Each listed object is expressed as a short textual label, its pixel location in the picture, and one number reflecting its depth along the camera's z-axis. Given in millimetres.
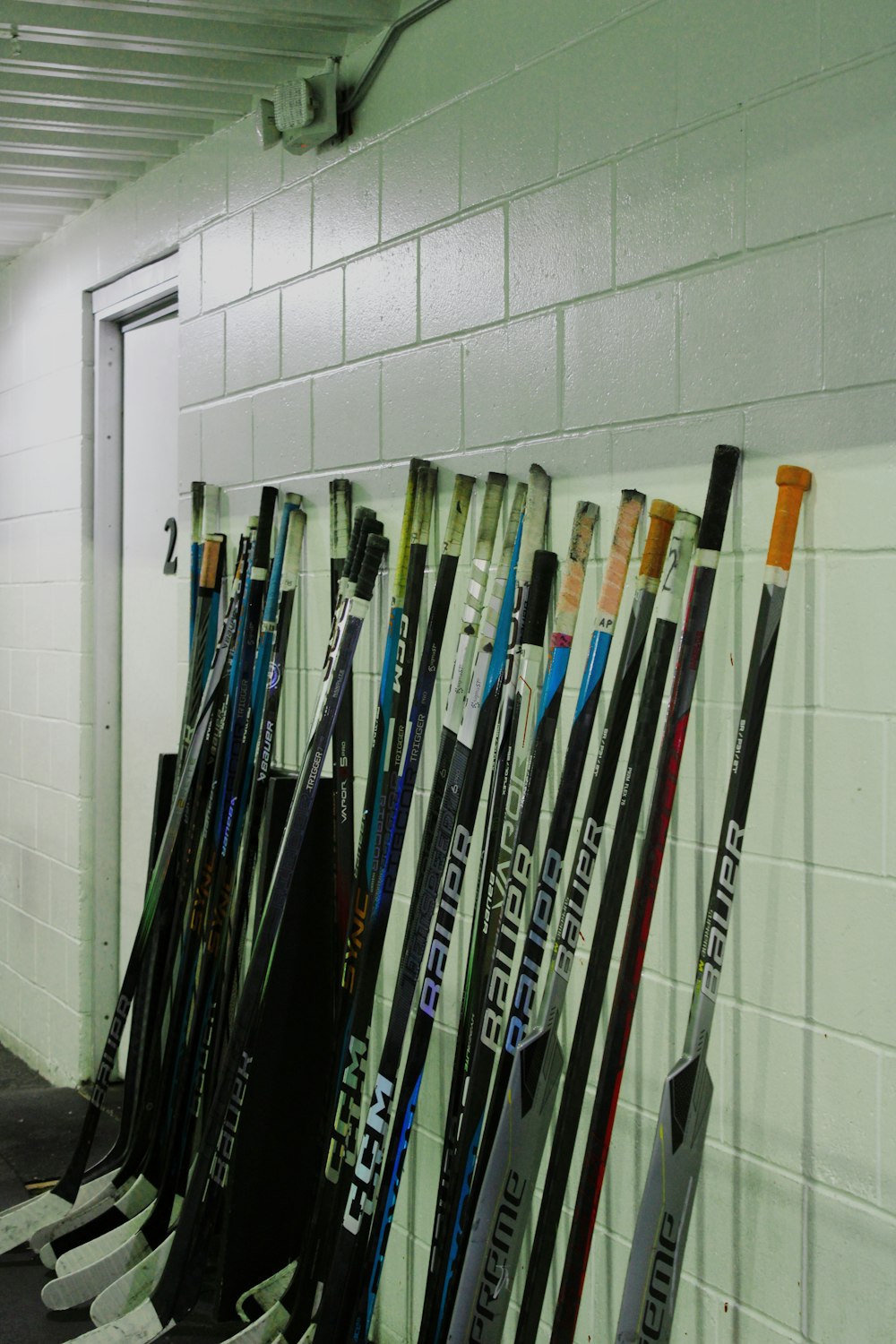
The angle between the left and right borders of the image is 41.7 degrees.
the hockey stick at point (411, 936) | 1958
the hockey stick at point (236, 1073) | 2072
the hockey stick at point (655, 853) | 1600
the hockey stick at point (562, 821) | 1668
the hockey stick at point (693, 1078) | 1491
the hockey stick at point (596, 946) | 1637
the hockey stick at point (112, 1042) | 2496
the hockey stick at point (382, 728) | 2143
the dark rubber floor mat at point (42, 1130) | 2938
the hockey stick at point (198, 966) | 2436
